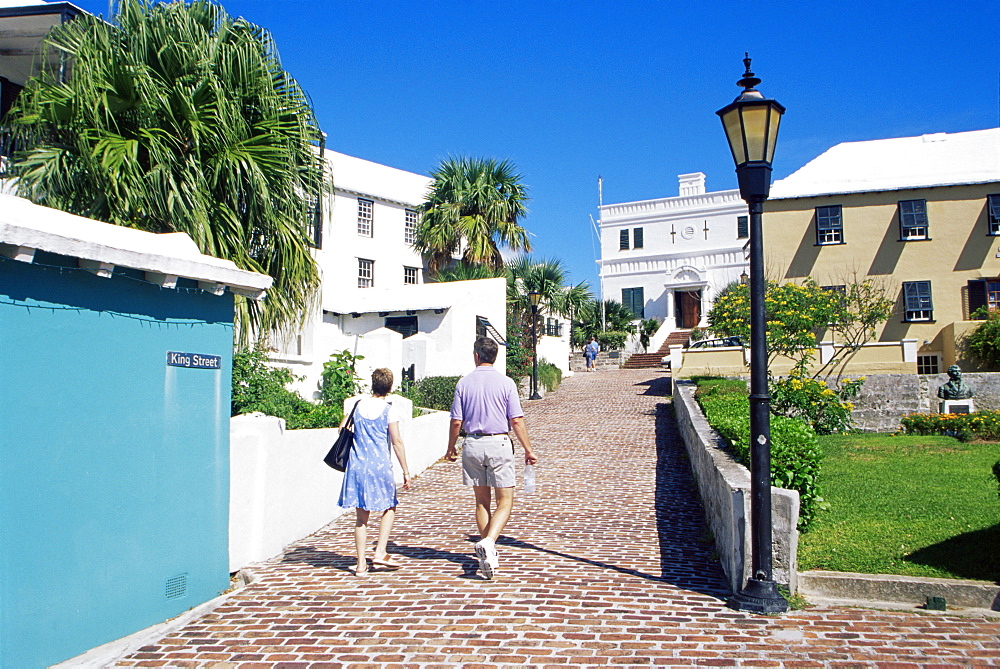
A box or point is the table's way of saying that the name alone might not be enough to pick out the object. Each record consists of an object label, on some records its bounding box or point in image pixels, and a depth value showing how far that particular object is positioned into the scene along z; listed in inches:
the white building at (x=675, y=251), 1584.6
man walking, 260.2
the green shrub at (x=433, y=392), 682.2
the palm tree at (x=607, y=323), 1486.2
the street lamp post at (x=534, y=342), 895.4
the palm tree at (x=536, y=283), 1032.2
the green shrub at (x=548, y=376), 967.1
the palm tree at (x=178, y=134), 406.0
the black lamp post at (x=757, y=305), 219.9
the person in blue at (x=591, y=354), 1327.5
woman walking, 260.4
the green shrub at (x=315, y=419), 426.3
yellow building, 954.7
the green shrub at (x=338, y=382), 560.7
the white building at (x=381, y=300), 735.1
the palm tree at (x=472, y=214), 1023.6
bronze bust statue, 755.4
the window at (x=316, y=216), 495.6
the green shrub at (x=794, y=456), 280.1
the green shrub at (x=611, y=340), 1464.1
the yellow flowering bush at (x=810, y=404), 685.3
